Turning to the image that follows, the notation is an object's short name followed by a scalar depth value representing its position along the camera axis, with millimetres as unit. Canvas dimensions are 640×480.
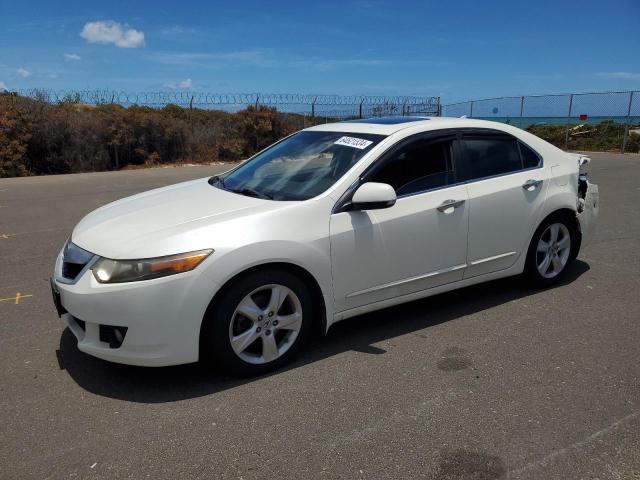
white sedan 3215
